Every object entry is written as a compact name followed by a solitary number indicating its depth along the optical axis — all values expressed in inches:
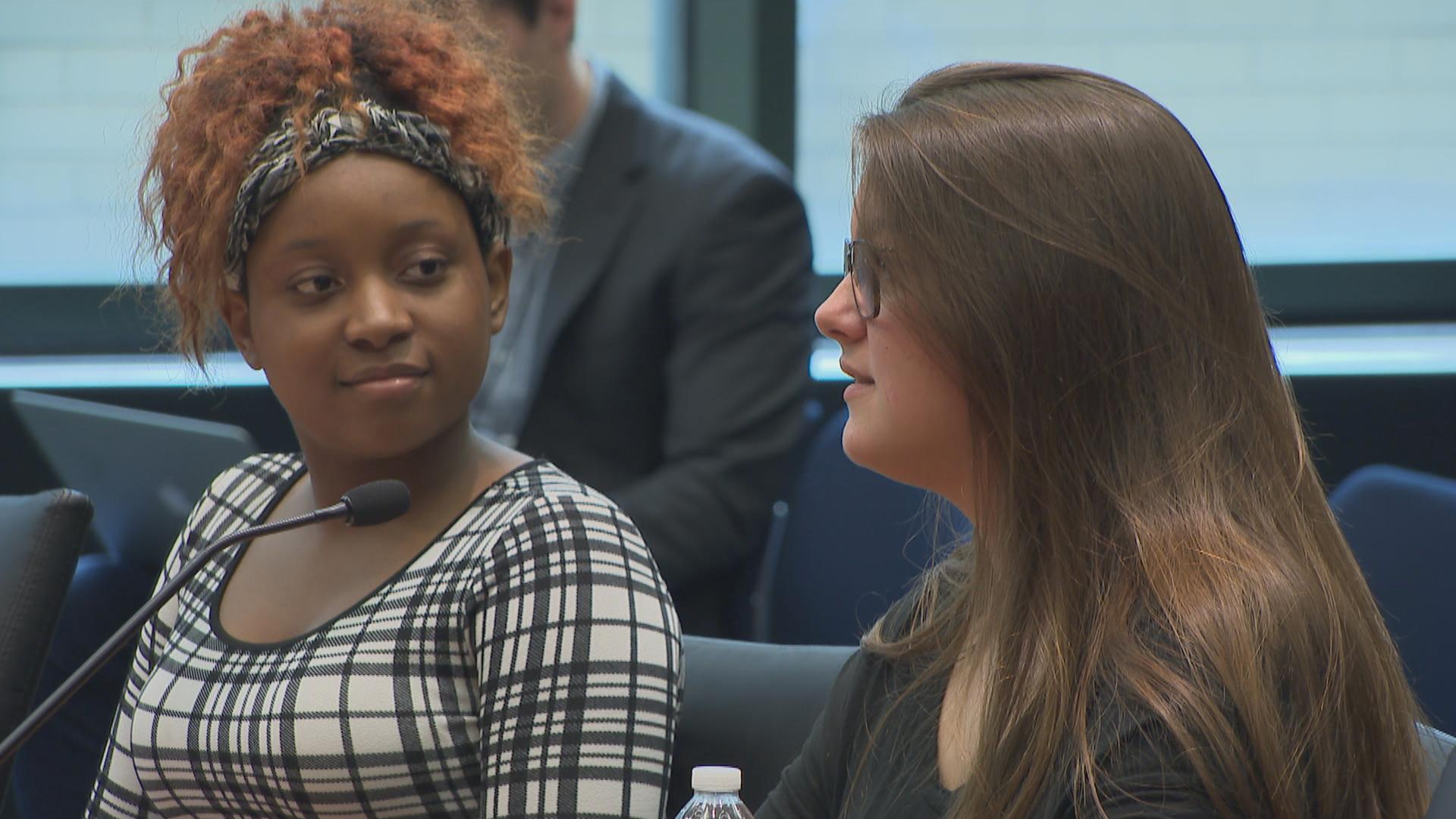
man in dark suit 193.9
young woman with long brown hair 158.6
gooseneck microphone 161.6
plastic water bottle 162.0
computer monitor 184.4
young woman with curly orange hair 164.9
